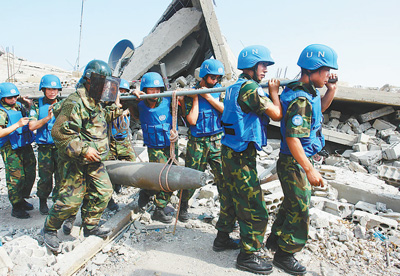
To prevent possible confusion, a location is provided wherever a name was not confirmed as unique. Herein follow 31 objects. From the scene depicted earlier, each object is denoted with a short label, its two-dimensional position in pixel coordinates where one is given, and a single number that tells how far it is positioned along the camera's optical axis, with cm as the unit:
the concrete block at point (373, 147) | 701
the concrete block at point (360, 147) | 699
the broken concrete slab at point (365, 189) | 446
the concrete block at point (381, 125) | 758
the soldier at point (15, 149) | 435
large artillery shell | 316
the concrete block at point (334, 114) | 802
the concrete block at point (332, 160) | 679
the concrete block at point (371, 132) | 760
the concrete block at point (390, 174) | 545
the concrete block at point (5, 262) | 271
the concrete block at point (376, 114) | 748
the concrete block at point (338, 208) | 423
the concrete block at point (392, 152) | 645
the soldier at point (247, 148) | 285
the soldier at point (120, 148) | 482
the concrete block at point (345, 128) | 773
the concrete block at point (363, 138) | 720
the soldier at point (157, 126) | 407
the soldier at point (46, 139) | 439
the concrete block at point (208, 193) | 481
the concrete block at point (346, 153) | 707
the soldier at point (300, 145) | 259
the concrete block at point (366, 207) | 429
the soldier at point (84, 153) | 306
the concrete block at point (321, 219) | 373
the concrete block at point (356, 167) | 618
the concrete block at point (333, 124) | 786
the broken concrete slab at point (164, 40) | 920
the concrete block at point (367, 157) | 647
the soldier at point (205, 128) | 399
